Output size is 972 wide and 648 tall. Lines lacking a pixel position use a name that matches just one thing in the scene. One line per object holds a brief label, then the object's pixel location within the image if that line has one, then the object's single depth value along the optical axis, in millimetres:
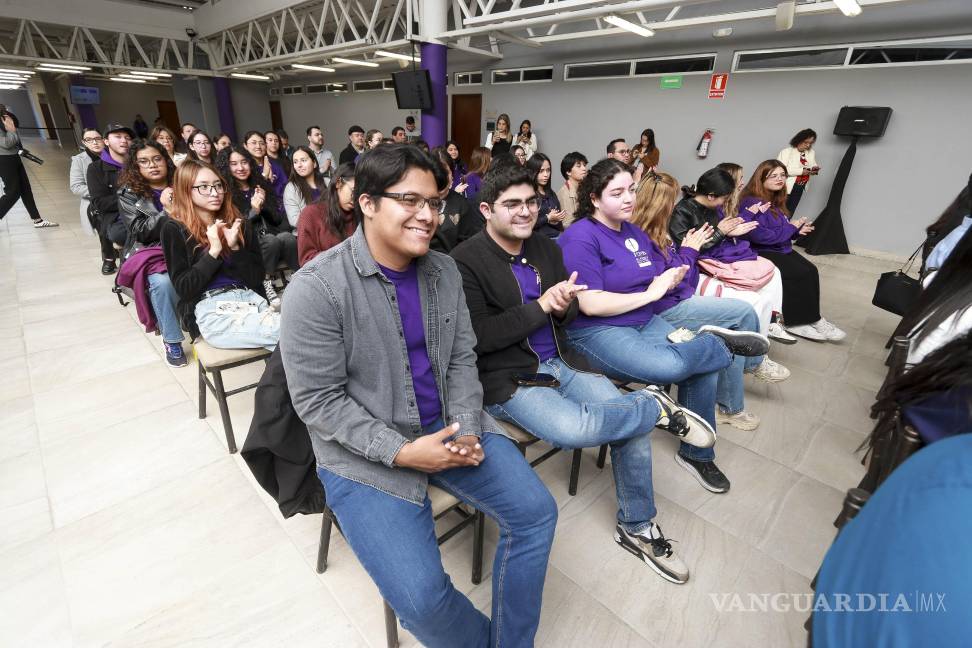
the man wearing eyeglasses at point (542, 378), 1515
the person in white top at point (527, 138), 7977
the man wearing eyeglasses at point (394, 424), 1128
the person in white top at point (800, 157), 5793
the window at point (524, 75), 8477
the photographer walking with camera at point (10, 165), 5203
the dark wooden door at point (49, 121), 20875
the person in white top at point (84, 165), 4078
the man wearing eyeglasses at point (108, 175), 3556
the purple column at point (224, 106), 12609
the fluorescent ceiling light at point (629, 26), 5301
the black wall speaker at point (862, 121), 5422
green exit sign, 6914
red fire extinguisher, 6840
